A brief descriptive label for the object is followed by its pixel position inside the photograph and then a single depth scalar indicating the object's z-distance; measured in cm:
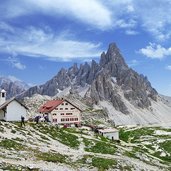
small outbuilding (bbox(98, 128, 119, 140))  6745
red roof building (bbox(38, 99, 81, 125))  7758
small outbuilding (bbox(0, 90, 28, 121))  5176
